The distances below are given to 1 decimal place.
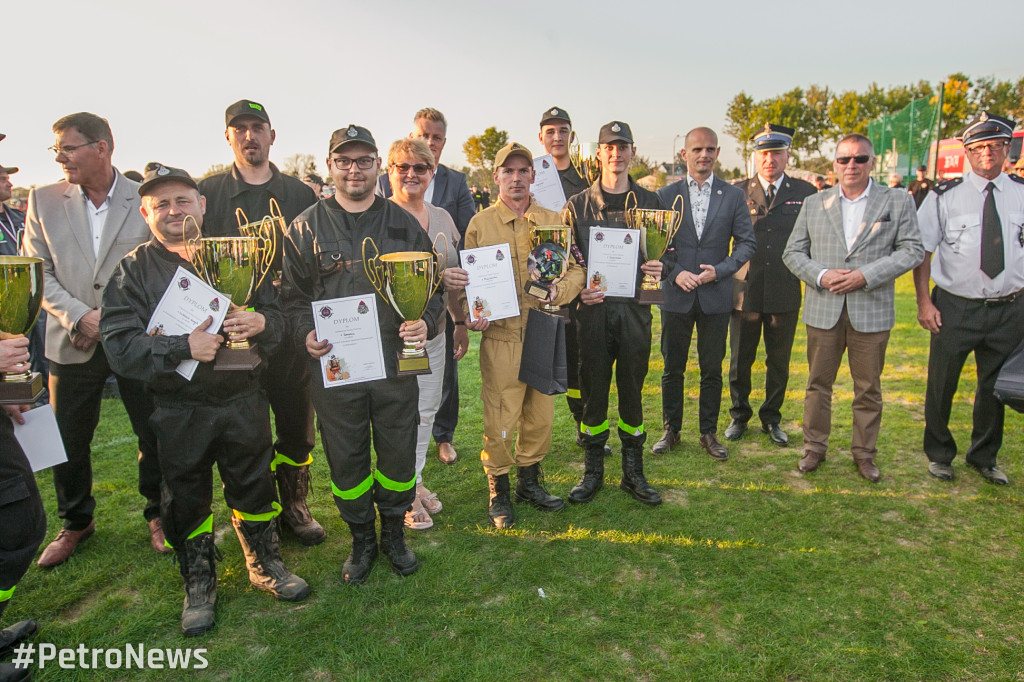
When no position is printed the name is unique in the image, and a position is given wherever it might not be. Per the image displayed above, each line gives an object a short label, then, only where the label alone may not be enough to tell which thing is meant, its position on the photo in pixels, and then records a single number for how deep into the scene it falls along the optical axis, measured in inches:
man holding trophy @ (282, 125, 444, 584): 132.9
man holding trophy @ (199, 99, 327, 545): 154.2
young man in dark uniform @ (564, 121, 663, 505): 169.8
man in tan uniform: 159.3
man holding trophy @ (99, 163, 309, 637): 117.3
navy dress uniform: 223.6
